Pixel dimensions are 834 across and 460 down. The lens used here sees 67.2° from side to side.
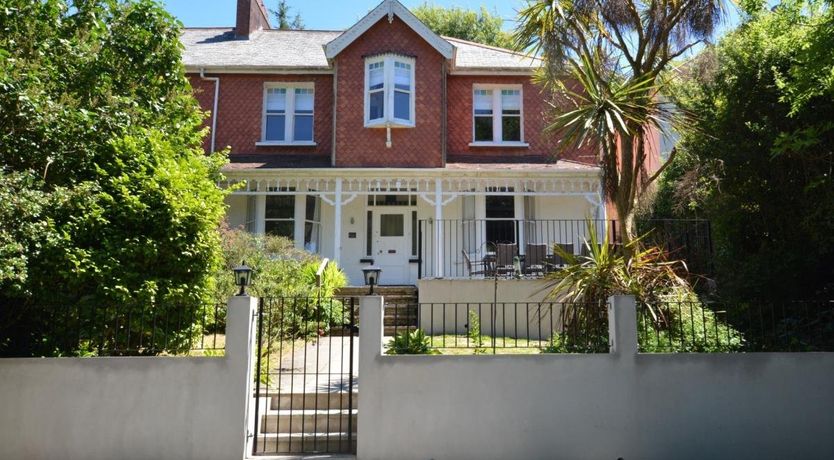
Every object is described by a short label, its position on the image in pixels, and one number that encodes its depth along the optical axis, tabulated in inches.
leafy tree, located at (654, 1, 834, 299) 341.9
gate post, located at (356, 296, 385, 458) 277.6
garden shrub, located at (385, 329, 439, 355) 301.7
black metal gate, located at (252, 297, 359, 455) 287.3
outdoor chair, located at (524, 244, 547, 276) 504.4
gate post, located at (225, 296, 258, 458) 275.6
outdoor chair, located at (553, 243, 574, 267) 515.4
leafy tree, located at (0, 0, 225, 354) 272.5
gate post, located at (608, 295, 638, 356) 287.1
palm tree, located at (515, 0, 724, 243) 357.4
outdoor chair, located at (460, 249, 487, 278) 531.6
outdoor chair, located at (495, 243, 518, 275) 508.2
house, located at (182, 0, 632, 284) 641.0
